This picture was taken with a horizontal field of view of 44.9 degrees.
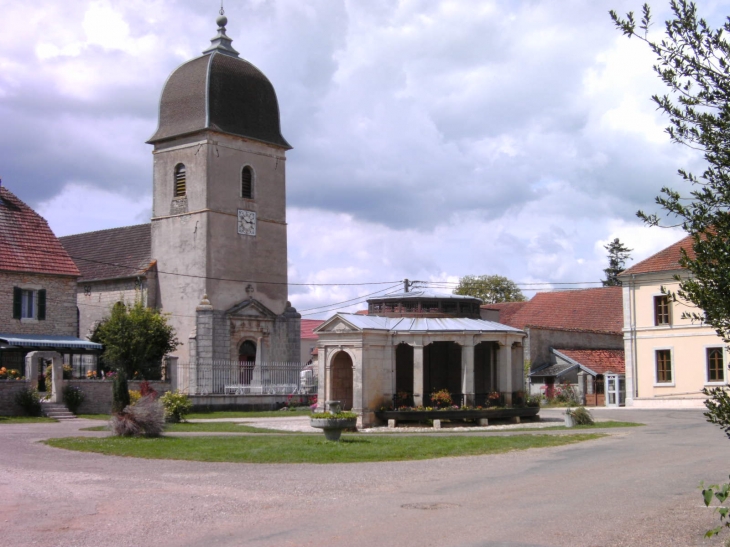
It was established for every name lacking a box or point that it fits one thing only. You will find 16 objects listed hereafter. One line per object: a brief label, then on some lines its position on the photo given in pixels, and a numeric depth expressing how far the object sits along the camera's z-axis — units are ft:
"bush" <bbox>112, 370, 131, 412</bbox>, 98.27
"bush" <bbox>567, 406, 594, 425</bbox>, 91.40
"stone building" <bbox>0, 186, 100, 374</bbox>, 123.03
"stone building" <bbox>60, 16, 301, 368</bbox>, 151.64
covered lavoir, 93.61
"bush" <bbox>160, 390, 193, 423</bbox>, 97.40
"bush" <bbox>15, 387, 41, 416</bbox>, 103.50
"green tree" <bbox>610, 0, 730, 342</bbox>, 26.73
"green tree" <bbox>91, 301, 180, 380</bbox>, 129.49
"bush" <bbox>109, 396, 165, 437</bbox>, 73.67
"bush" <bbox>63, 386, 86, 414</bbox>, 109.91
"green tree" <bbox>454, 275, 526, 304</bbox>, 251.39
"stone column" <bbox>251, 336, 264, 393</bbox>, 143.71
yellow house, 137.28
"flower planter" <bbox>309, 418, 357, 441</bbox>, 71.00
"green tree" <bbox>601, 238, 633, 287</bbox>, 271.08
